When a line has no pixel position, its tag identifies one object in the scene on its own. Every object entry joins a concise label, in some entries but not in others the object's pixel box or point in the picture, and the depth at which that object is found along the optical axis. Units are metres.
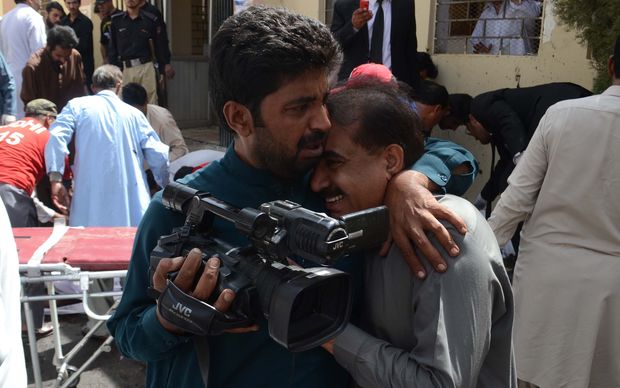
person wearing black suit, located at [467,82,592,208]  3.87
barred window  5.02
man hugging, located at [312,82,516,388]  1.26
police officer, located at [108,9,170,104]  7.79
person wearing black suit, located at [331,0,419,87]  4.41
